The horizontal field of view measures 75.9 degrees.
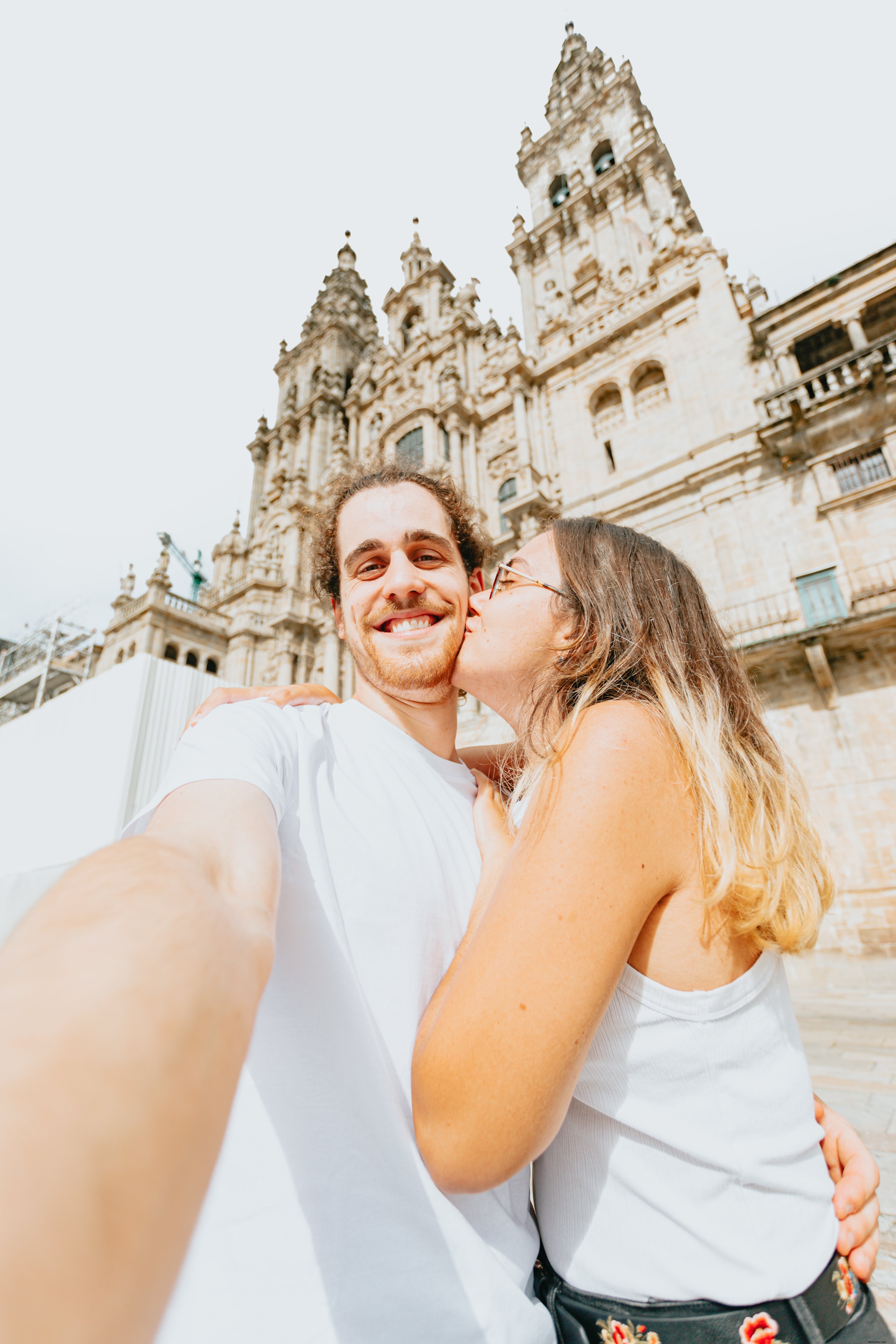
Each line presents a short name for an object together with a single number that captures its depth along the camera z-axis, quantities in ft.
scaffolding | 74.02
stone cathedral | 36.63
